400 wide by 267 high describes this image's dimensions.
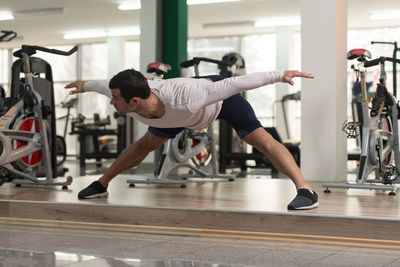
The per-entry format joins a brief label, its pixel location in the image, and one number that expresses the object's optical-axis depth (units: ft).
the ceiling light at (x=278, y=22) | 35.49
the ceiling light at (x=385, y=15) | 33.37
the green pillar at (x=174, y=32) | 21.13
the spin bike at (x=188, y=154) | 14.46
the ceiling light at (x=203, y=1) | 30.66
